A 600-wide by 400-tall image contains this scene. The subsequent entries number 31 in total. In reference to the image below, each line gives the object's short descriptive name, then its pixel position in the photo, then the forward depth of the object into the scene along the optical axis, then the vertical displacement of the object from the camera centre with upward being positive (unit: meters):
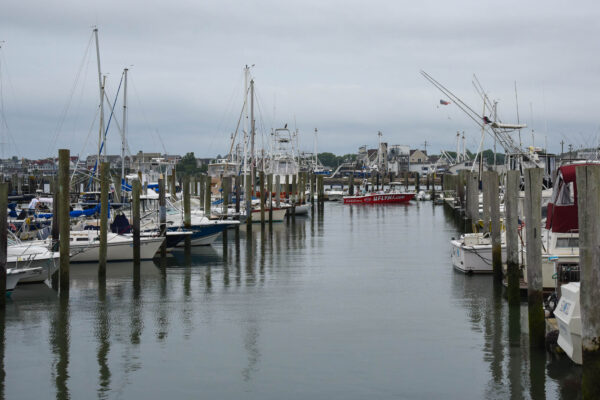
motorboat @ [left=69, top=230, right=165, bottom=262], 33.16 -1.77
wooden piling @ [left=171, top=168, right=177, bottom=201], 48.93 +0.89
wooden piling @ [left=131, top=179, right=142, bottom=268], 31.02 -0.65
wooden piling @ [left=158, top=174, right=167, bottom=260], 35.16 -0.55
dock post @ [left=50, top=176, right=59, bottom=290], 26.80 -0.96
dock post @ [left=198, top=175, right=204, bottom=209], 58.45 +0.43
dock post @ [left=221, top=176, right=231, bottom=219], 49.53 +0.43
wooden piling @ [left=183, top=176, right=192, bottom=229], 38.78 -0.23
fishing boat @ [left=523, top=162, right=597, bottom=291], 18.80 -1.05
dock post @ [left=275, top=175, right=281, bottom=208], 62.90 +0.47
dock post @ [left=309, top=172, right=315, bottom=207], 83.06 +1.54
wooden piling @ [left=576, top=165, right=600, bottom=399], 12.53 -1.32
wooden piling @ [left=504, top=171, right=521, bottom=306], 20.91 -1.08
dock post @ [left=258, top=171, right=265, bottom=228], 52.96 +0.08
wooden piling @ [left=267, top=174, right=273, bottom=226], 55.82 +0.64
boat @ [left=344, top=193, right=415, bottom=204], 96.39 -0.02
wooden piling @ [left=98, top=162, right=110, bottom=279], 27.50 -0.91
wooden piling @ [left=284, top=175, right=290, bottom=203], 70.91 +0.61
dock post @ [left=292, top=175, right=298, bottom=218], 66.75 +0.49
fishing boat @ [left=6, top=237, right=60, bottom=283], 25.42 -1.76
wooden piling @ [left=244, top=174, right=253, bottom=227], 49.00 +0.03
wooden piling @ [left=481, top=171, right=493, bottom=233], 31.30 -0.59
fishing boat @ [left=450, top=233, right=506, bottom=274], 29.36 -2.11
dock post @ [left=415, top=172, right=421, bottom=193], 112.72 +2.03
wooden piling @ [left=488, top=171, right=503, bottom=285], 25.38 -0.98
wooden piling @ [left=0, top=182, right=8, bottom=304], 21.17 -0.63
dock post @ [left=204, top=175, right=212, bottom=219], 46.18 +0.24
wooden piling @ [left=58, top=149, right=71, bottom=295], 23.70 -0.06
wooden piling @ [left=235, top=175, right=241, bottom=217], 50.60 +0.24
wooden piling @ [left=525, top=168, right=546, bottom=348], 16.73 -1.28
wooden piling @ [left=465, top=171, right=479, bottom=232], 46.00 -0.05
